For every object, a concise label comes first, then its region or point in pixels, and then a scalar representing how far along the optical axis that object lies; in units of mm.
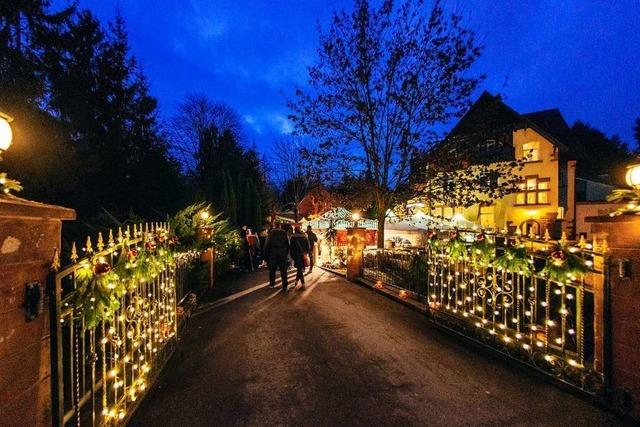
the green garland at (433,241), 6074
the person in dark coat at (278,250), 8711
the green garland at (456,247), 5426
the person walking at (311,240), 12225
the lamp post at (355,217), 13094
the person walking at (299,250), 9462
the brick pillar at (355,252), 10516
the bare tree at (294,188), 33594
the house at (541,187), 21500
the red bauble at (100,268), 2521
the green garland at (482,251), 4794
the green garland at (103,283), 2549
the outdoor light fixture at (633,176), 3164
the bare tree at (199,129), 34344
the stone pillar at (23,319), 1966
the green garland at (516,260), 4223
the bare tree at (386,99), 10680
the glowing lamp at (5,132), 2250
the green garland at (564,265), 3584
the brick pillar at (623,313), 3080
